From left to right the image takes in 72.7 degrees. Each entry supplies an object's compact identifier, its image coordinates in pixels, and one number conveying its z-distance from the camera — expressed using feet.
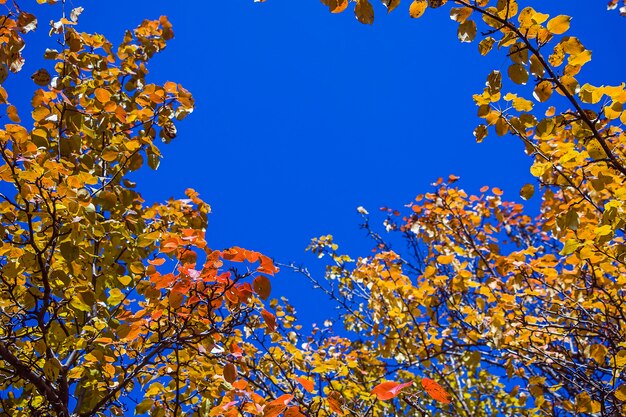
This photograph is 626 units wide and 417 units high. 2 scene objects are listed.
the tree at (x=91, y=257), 6.49
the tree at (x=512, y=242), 5.32
